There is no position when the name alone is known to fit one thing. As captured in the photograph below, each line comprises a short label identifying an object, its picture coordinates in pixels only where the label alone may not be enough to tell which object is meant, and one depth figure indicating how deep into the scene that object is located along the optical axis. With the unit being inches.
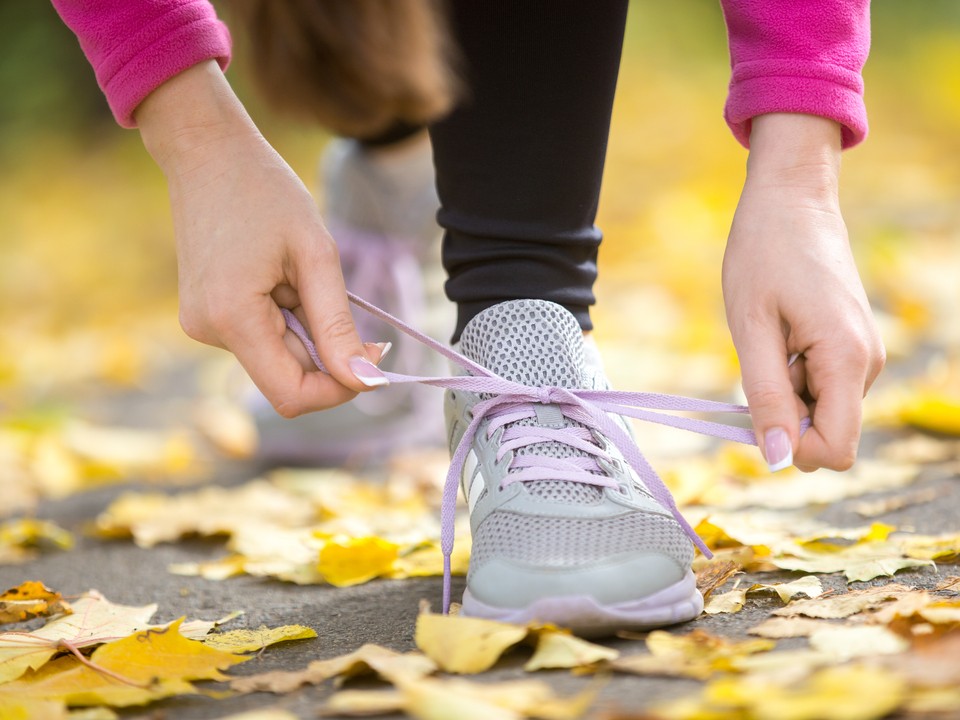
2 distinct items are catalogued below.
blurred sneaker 77.1
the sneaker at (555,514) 56.2
